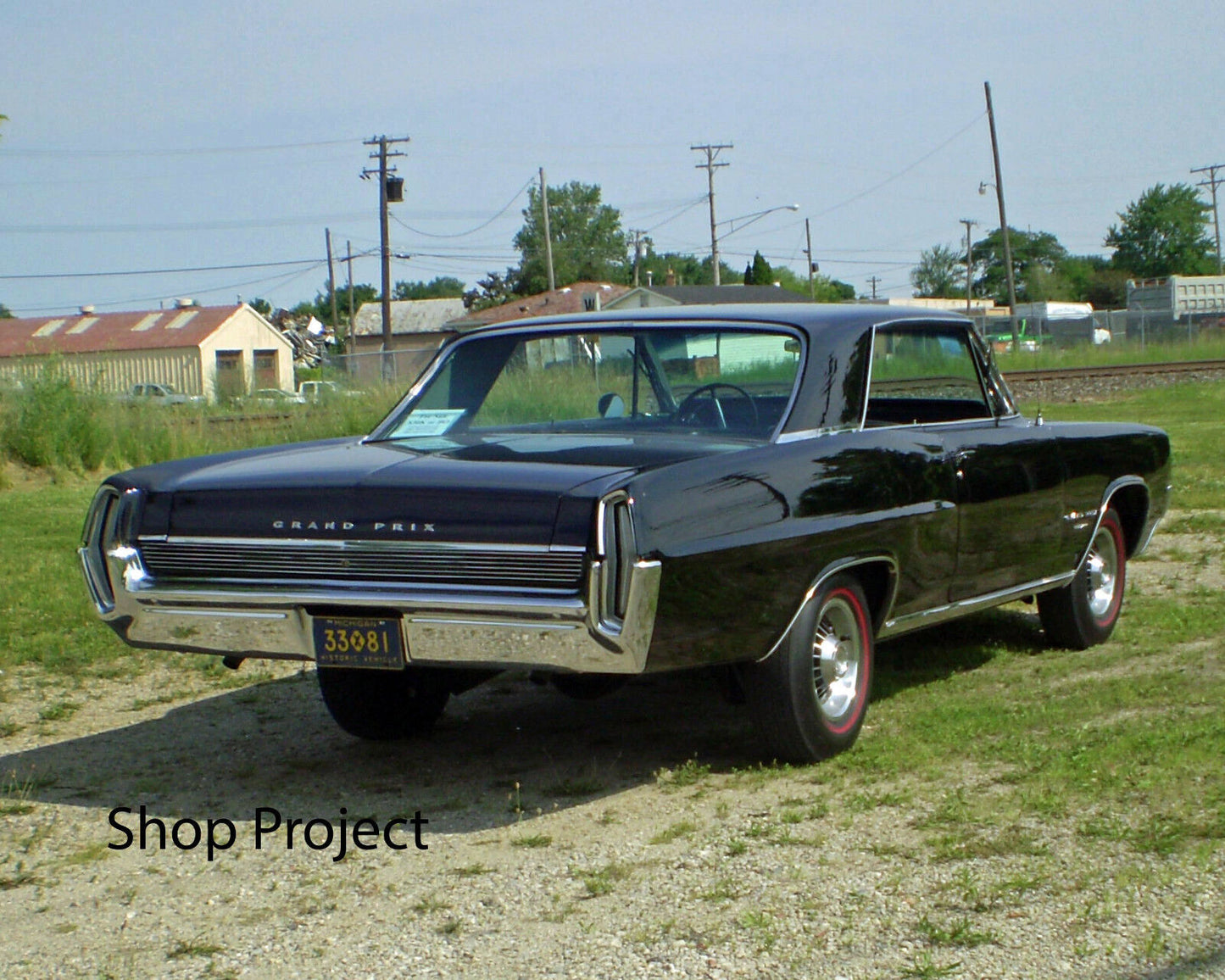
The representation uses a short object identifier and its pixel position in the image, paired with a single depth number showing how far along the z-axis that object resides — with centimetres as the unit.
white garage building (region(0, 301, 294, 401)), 5222
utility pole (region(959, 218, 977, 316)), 8281
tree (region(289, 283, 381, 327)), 12962
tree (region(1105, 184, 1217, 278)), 11231
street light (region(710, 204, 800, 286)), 6389
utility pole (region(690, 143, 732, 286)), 6444
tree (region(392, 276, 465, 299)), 14325
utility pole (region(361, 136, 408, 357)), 4584
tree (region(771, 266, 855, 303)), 9956
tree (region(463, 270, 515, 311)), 9812
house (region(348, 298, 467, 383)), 9206
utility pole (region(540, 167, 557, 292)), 5427
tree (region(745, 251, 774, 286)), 8019
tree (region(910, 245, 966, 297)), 13620
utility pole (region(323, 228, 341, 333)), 7512
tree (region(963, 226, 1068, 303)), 11638
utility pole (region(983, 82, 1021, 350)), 4508
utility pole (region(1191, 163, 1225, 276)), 8531
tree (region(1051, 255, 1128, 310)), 11369
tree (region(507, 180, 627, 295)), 10756
